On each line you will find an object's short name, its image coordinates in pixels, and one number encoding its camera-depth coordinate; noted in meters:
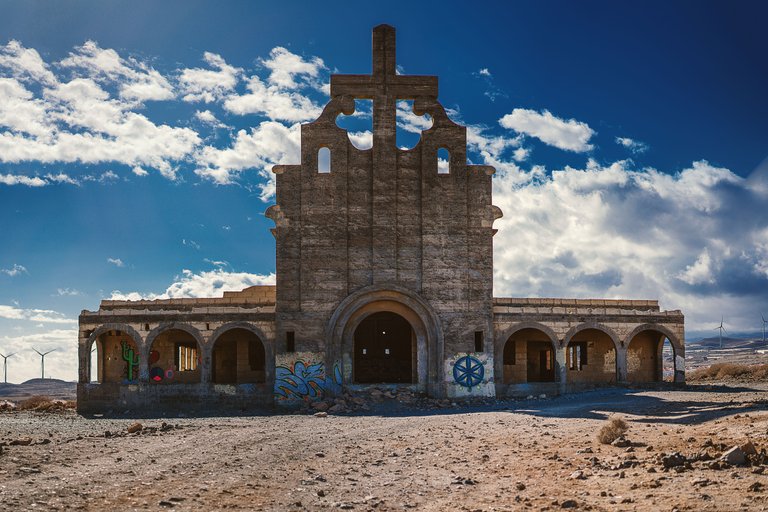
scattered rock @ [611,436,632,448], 15.62
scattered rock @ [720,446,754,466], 12.11
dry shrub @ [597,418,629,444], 16.33
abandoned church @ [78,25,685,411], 32.72
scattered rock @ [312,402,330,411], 30.81
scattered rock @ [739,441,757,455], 12.33
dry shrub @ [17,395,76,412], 35.41
